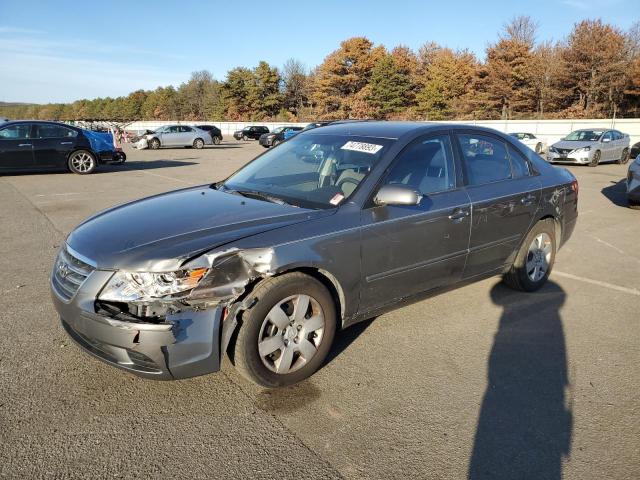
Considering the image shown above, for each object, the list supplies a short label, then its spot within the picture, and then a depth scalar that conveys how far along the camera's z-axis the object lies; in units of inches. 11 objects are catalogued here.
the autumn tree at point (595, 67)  1696.6
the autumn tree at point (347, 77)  2351.1
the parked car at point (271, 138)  1400.1
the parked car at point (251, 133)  1921.8
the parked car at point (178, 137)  1192.2
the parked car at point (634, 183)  371.2
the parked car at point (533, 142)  1000.9
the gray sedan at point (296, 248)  105.9
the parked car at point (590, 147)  764.0
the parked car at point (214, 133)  1475.6
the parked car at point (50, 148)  554.8
